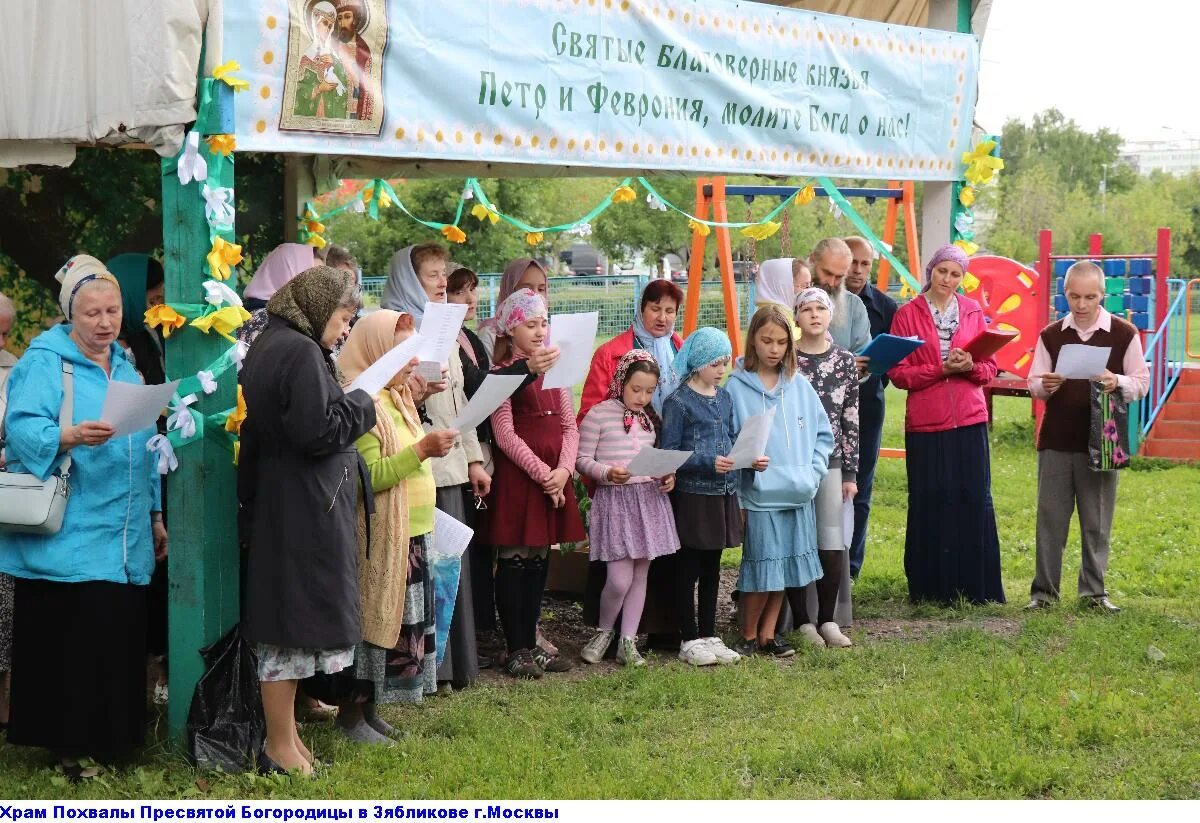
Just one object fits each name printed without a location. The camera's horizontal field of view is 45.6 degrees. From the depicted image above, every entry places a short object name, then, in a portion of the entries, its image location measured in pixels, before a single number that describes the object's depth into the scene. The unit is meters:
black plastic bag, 4.92
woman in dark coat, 4.69
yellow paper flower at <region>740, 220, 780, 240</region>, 10.58
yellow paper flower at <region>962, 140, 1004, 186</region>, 7.92
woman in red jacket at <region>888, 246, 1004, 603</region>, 7.62
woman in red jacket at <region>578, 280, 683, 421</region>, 6.83
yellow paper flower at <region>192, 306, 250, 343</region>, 4.91
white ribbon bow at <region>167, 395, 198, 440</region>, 4.96
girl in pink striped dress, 6.56
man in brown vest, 7.50
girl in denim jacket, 6.58
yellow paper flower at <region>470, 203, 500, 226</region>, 10.62
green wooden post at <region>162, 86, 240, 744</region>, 4.98
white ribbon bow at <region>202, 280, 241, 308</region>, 4.91
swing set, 10.96
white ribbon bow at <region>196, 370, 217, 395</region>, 4.95
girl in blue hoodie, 6.77
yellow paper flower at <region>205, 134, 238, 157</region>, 4.86
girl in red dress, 6.43
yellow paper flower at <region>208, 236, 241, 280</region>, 4.91
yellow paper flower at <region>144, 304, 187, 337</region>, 4.90
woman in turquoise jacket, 4.83
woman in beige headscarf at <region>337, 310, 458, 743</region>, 5.20
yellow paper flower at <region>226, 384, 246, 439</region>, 5.04
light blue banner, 5.11
